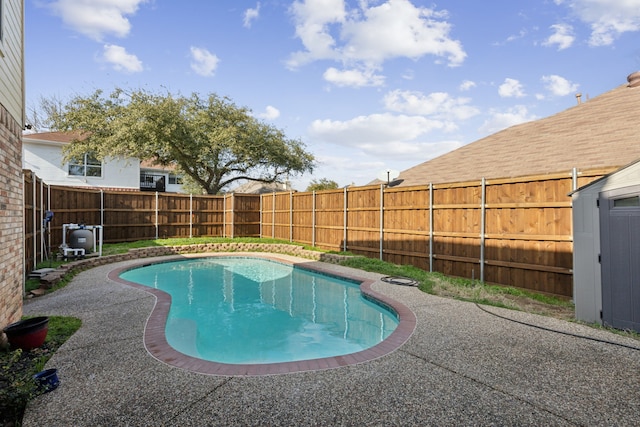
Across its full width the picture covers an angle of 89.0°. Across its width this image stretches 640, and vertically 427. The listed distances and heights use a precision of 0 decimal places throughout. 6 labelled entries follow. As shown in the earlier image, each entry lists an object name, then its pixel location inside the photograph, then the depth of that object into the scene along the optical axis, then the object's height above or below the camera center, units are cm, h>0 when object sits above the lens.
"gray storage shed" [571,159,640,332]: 432 -49
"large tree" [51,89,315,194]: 1757 +484
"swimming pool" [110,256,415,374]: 476 -201
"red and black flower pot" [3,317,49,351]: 365 -134
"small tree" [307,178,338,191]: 2983 +294
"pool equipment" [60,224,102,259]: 1014 -81
